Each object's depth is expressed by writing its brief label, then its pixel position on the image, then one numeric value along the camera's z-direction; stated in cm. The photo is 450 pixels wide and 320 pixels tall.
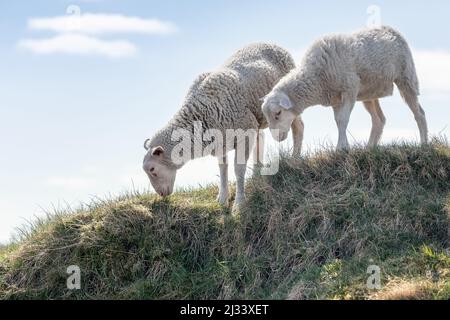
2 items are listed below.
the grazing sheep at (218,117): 1134
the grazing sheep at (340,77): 1171
